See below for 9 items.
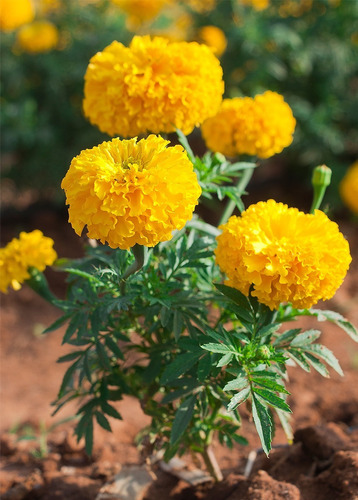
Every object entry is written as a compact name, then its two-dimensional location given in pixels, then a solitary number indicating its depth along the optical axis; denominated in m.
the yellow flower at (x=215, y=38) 4.50
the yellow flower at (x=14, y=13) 4.28
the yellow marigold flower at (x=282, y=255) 1.37
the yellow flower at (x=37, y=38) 4.35
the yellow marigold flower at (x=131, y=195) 1.24
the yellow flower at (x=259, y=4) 4.72
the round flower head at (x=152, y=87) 1.67
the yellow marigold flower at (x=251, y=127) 1.88
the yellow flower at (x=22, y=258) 1.85
